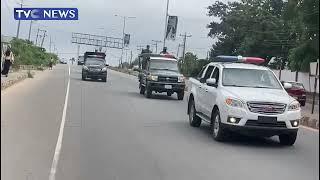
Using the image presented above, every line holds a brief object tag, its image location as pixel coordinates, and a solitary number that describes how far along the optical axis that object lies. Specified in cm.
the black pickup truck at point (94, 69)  4262
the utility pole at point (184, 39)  9944
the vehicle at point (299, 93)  3626
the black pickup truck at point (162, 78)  2741
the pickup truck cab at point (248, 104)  1208
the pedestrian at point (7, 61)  3344
